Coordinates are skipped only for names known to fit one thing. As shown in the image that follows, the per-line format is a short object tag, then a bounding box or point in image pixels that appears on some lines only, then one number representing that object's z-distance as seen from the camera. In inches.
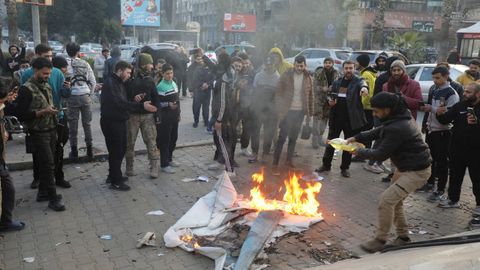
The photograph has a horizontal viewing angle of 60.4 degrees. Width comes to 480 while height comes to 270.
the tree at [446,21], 757.9
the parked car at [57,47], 1343.5
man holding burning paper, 163.8
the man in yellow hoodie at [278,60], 276.2
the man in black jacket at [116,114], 223.6
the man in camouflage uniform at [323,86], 314.0
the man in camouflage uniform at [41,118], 195.3
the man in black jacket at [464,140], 199.5
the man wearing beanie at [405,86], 244.8
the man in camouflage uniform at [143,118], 241.8
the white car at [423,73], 499.5
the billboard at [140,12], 1076.5
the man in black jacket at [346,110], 258.7
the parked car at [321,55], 770.8
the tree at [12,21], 597.3
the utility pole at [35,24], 412.8
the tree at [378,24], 837.0
